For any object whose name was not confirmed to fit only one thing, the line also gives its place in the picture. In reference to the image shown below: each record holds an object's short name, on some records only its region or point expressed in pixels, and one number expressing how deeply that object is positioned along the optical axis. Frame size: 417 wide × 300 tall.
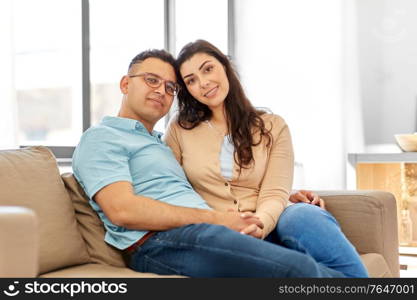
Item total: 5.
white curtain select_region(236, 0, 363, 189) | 4.15
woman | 1.88
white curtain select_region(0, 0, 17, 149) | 2.58
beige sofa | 1.68
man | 1.51
